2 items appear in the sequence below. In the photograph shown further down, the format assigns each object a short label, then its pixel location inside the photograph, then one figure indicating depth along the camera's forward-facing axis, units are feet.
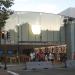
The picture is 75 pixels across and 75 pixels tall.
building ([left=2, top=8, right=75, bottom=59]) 110.28
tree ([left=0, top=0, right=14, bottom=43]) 42.71
